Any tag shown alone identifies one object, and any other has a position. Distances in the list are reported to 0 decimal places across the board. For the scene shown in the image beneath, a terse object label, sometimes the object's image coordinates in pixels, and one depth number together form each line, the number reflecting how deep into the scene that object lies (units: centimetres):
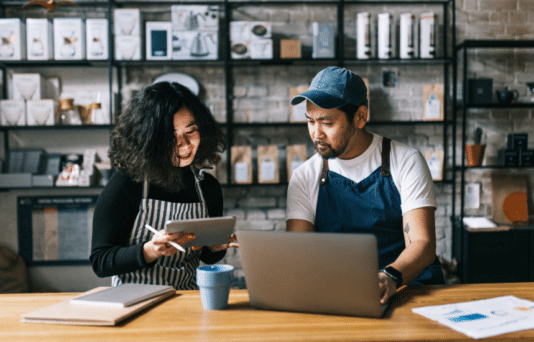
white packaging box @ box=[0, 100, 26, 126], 305
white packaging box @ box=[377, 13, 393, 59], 307
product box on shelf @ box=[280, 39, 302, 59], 311
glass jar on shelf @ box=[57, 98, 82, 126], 307
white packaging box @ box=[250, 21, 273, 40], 308
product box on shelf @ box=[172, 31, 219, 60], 305
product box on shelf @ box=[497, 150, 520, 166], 313
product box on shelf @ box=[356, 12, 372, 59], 308
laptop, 95
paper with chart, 94
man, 151
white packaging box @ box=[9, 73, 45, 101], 313
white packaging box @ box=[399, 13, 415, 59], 307
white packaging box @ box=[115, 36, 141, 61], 305
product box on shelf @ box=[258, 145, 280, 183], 311
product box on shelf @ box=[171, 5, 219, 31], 306
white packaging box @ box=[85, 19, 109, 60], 303
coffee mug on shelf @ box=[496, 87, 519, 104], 310
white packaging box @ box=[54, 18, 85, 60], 303
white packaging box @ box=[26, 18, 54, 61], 302
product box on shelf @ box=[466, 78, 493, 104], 309
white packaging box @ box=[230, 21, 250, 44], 308
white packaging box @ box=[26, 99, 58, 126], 306
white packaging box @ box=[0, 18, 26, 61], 303
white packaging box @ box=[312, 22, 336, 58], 308
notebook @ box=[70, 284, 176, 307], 111
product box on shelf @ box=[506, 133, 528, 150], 315
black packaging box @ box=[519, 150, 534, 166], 311
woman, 145
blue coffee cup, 111
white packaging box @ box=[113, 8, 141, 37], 305
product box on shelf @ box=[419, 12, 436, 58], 306
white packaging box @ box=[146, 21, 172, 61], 309
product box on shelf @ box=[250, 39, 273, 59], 307
